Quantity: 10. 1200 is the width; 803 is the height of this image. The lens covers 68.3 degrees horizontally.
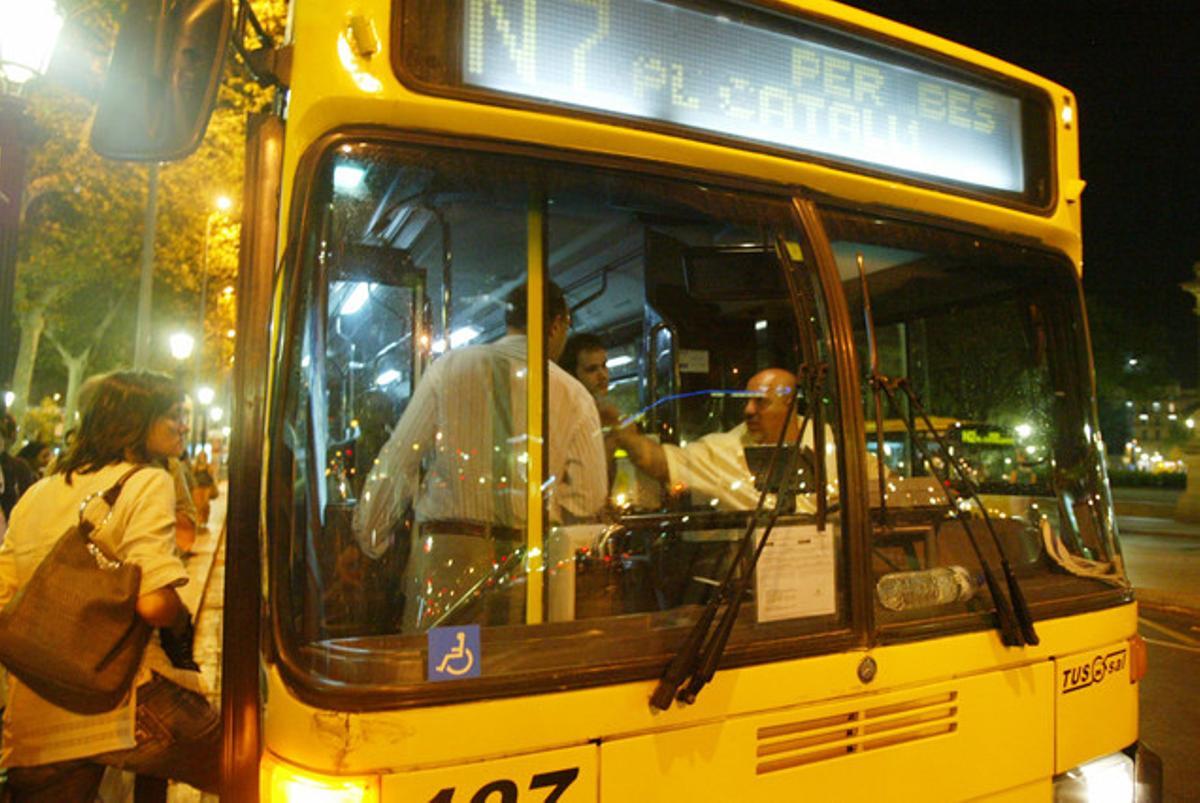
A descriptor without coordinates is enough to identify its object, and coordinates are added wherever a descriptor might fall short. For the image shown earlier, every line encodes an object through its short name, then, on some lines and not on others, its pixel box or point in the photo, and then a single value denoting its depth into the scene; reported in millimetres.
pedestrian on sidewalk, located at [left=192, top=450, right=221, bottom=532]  15555
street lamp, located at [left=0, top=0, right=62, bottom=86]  4941
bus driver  2359
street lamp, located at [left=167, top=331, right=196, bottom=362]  17359
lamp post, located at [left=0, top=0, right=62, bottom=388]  4965
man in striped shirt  2000
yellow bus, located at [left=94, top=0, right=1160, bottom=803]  1745
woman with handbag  2361
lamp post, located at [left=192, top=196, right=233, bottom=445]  17203
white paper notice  1979
